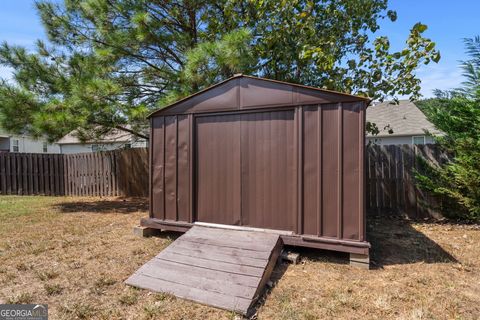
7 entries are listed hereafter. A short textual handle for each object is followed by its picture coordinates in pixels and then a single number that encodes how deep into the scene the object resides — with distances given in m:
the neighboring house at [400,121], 15.36
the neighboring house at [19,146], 23.19
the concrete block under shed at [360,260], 3.56
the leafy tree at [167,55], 6.16
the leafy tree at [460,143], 5.27
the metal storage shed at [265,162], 3.67
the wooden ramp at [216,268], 2.82
